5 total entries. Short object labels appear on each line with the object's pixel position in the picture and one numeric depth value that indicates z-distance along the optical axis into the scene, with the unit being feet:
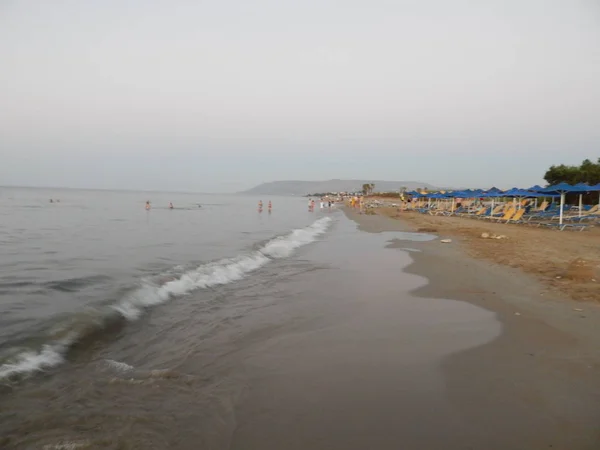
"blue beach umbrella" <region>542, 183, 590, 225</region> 63.77
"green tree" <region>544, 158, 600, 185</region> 113.19
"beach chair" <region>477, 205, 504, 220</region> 89.19
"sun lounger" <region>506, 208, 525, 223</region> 76.23
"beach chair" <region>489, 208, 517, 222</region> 79.10
